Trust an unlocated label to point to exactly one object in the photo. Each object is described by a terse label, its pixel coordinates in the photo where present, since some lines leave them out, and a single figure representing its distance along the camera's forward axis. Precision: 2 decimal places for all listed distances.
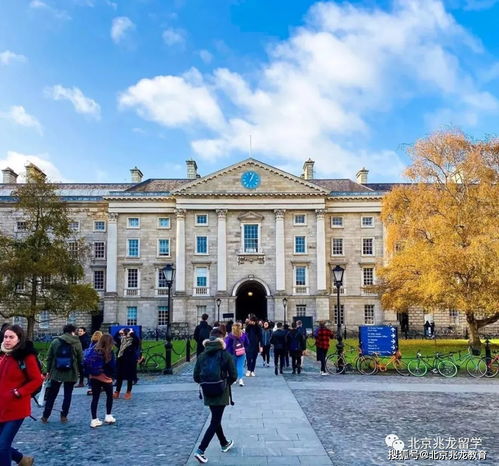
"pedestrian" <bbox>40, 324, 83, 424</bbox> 11.45
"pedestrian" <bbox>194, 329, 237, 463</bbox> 8.21
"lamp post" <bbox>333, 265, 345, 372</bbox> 20.25
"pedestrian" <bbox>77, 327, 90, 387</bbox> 16.15
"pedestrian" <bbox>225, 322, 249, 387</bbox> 15.72
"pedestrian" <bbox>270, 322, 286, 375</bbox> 18.98
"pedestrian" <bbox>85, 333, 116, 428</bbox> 10.76
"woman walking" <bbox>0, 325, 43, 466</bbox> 6.48
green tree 31.33
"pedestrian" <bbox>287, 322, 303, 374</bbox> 19.33
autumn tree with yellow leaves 29.22
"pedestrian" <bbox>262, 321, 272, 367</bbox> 23.41
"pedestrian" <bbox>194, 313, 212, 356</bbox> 19.59
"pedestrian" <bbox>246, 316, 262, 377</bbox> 18.91
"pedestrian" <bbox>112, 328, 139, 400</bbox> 14.54
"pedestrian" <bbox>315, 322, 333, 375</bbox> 19.52
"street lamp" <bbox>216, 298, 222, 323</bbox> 51.57
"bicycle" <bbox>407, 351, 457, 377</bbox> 19.45
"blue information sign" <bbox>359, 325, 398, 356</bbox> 21.48
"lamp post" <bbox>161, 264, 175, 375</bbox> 20.30
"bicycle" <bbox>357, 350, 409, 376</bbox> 19.95
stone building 52.69
